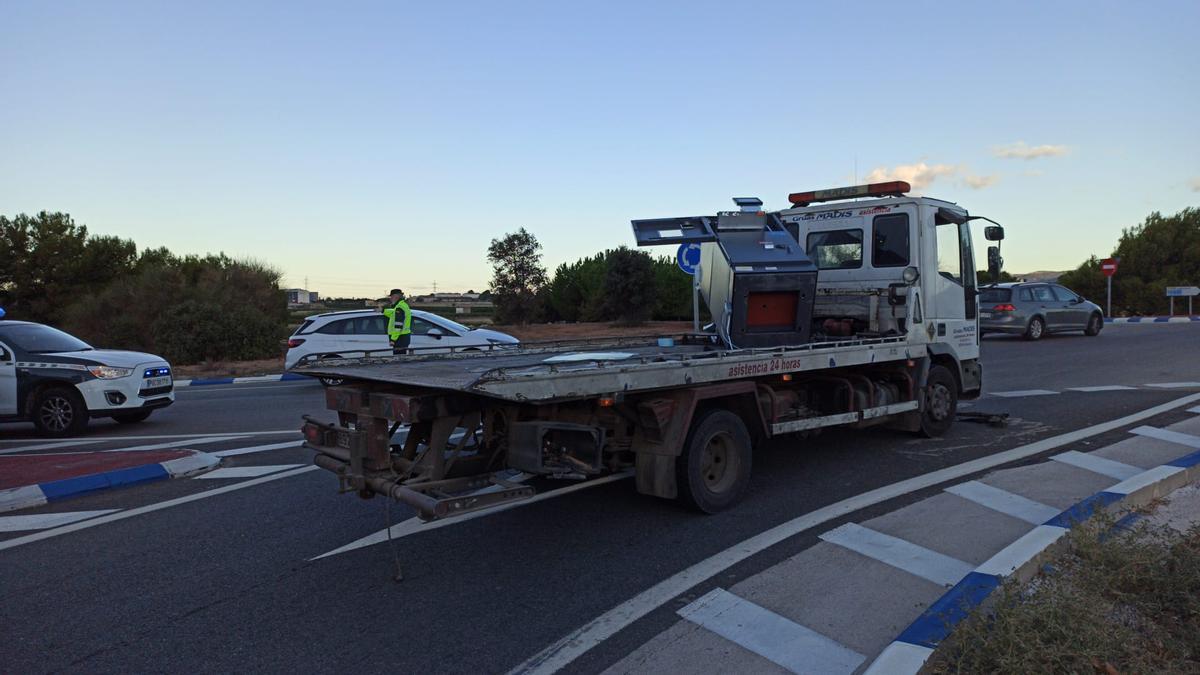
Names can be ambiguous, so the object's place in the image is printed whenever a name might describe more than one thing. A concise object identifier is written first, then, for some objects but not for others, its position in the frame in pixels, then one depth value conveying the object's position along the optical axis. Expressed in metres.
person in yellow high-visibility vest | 12.63
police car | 10.41
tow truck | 4.99
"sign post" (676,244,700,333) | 12.62
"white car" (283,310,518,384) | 15.79
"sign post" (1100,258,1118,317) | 32.41
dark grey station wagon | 22.02
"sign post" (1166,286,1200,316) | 31.03
